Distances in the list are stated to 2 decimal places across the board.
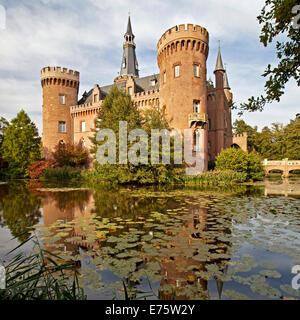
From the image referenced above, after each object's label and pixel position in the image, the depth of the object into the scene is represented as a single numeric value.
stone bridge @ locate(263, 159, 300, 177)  33.53
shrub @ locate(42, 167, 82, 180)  25.31
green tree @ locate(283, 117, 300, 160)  41.12
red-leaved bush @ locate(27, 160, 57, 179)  25.76
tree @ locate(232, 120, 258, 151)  48.16
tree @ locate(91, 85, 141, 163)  17.30
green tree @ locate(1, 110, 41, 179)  27.31
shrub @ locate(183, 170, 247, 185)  18.09
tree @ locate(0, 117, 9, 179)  29.19
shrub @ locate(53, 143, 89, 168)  28.77
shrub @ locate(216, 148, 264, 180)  19.88
